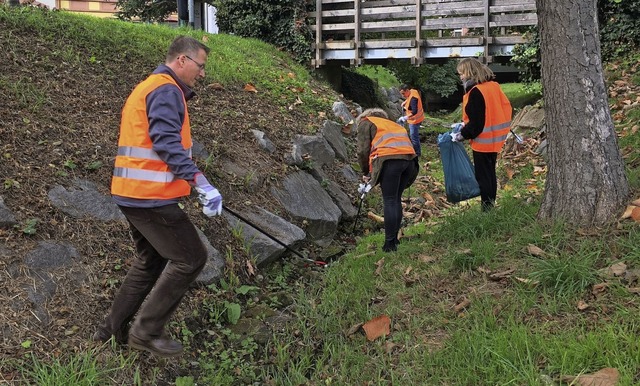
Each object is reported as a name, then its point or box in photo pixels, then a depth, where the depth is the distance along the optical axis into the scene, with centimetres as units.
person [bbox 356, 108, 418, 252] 557
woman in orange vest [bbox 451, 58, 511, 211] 574
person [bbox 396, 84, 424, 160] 1194
